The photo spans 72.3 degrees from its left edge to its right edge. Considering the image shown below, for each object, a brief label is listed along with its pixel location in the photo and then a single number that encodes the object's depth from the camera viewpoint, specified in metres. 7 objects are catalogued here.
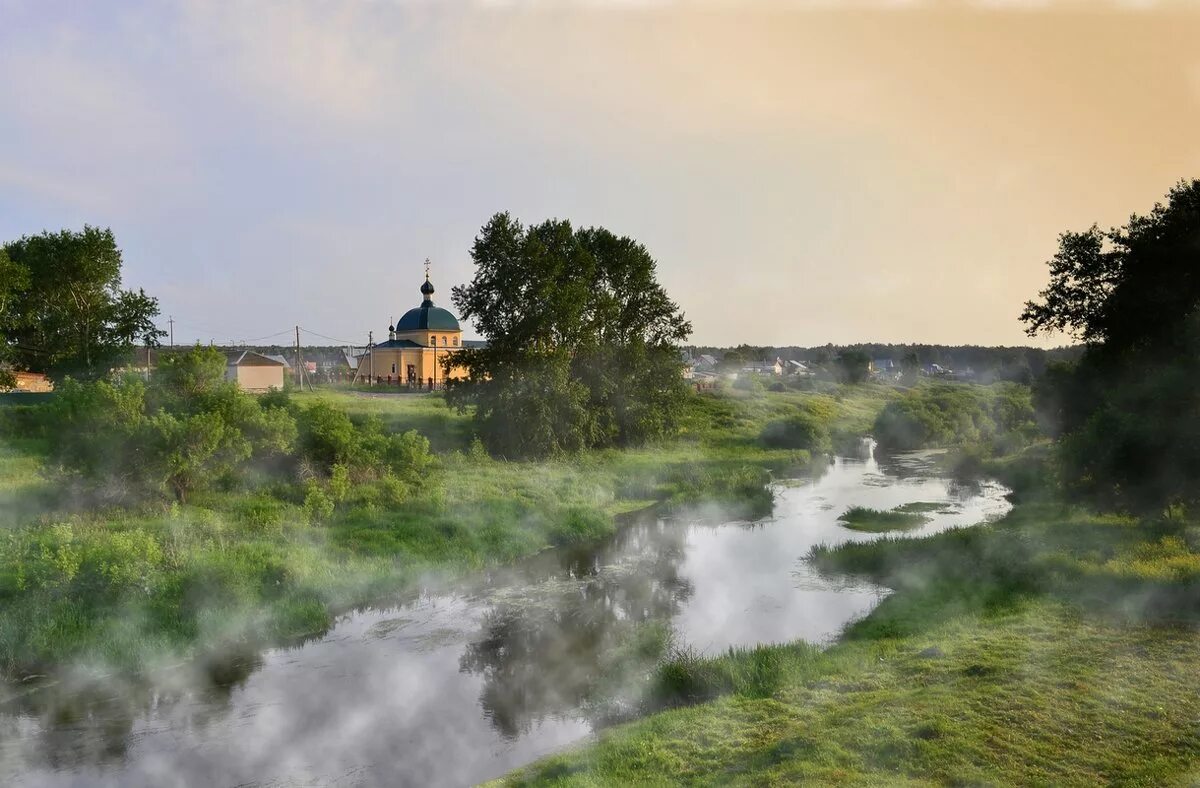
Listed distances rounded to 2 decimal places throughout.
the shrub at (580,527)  28.33
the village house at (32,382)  53.23
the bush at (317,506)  24.69
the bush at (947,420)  61.69
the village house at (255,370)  63.78
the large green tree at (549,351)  41.44
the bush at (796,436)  57.31
